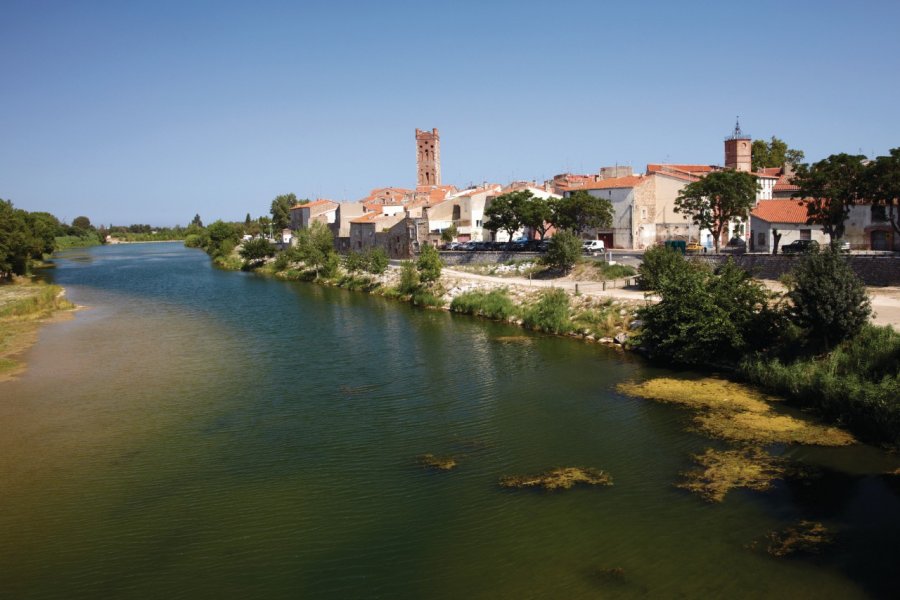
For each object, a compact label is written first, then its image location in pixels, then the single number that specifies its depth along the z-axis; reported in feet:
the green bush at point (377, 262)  186.19
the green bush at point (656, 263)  115.11
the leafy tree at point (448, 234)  229.86
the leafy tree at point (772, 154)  269.03
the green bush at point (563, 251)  150.10
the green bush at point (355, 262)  193.26
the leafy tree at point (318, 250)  212.23
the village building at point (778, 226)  151.43
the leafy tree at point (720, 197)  142.20
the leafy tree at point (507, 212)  194.70
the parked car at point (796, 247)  137.75
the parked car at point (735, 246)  159.67
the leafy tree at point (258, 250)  265.75
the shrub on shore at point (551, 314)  112.78
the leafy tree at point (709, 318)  82.58
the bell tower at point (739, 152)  227.40
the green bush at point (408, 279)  161.48
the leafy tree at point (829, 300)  70.18
